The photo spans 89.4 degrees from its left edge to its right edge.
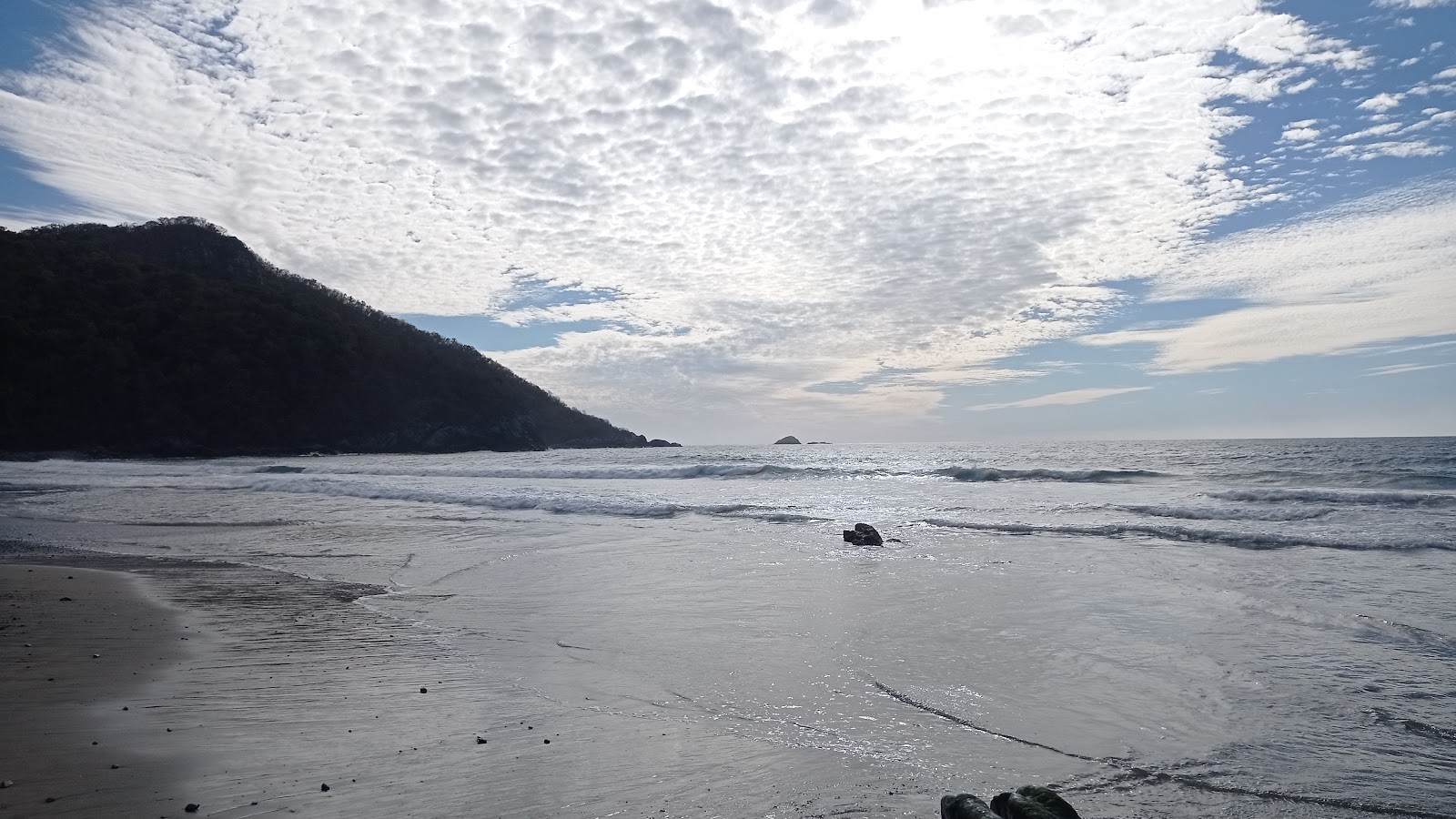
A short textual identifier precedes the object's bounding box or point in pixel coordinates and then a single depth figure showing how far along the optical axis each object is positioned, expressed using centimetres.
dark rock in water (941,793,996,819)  322
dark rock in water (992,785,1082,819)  319
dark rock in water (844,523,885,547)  1410
